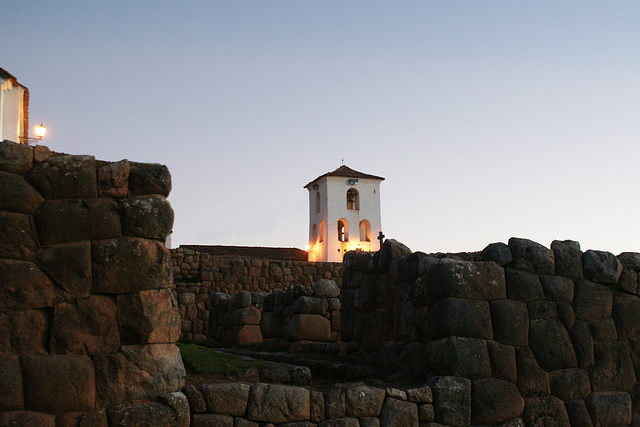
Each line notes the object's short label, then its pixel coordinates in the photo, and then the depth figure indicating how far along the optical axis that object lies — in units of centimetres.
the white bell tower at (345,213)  6044
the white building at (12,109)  3781
